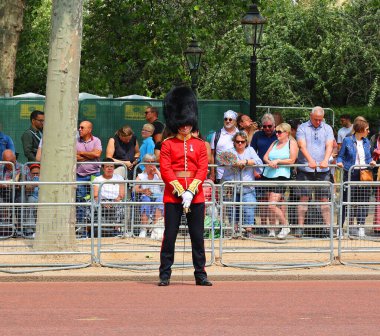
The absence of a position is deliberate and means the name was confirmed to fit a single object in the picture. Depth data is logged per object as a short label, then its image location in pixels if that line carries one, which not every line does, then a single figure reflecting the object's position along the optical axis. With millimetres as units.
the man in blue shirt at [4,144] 19547
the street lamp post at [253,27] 23161
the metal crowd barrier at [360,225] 16016
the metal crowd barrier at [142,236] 15586
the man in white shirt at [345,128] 23391
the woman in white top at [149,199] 15797
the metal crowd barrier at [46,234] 15570
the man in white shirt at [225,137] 18859
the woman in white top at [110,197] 15695
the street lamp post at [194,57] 28875
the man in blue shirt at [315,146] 18156
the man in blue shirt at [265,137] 18859
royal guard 13984
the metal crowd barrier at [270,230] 15852
